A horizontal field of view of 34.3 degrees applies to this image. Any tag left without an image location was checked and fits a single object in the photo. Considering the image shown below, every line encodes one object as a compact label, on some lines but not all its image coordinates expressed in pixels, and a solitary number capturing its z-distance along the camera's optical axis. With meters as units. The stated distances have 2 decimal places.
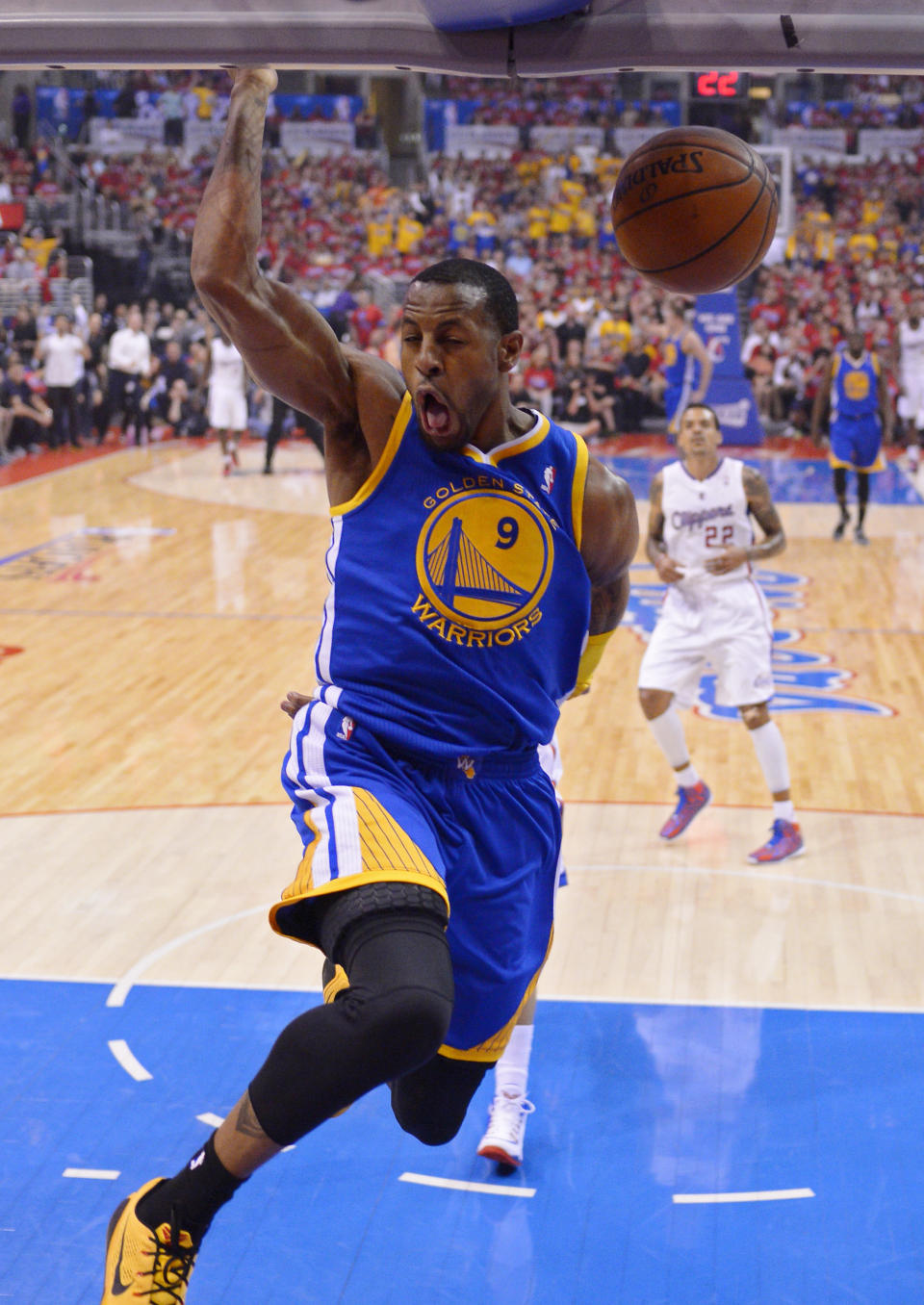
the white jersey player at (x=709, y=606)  6.35
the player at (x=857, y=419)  13.21
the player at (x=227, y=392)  17.06
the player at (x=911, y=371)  18.69
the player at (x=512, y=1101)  3.94
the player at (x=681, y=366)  15.08
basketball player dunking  2.61
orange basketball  3.47
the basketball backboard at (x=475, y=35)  3.24
